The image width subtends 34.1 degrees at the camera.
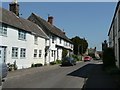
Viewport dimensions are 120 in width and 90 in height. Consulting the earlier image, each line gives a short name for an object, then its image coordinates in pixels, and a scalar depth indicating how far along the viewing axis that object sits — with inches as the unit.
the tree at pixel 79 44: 3085.6
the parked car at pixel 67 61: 1170.0
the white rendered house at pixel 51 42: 1317.7
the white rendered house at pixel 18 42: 783.1
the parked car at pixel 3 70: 465.7
